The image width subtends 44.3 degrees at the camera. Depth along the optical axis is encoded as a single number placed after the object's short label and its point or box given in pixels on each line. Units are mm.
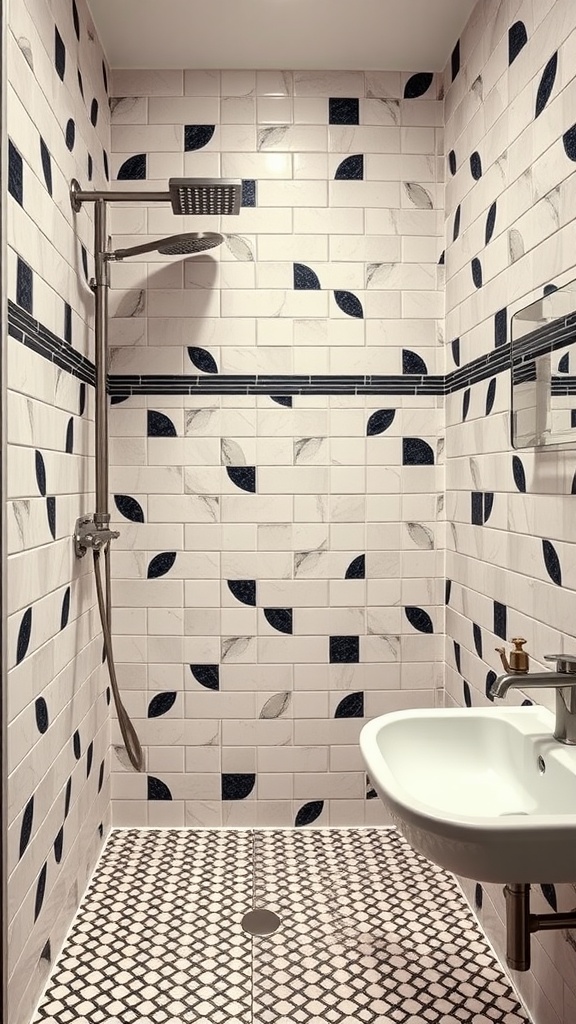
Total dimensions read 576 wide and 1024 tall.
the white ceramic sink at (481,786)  1021
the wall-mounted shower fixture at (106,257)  1944
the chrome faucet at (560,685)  1303
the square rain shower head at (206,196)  1953
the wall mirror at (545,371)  1367
